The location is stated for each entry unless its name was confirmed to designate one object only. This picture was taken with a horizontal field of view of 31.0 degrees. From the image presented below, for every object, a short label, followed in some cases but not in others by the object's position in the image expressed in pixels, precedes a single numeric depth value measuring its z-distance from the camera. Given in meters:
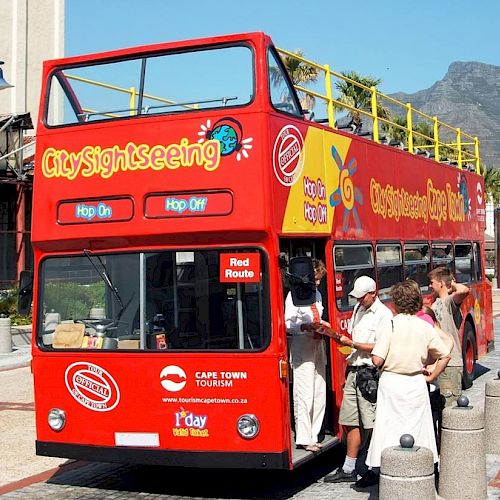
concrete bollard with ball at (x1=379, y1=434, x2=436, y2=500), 6.11
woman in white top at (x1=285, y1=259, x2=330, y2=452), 8.09
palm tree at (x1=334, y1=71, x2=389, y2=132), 29.69
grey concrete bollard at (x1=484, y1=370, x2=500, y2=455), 9.52
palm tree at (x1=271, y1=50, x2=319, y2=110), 29.64
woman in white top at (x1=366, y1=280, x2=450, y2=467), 7.23
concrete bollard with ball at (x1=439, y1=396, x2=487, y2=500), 7.52
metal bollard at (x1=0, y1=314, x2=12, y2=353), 21.28
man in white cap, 7.95
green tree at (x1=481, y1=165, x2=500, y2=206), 56.84
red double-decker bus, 7.52
